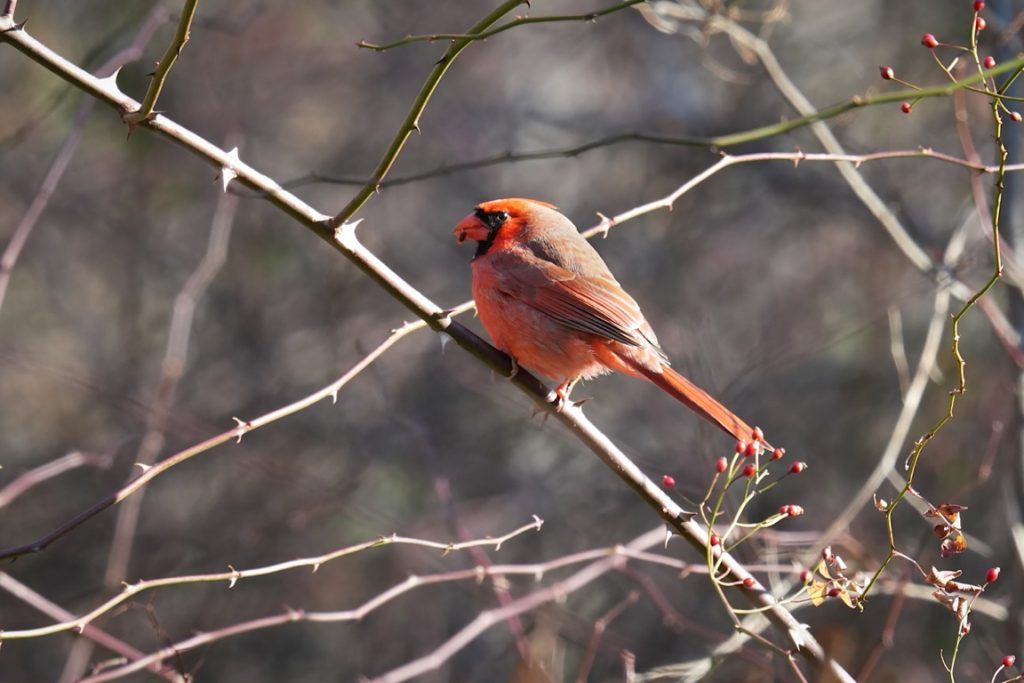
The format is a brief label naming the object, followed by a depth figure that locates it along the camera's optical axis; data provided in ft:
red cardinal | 25.11
